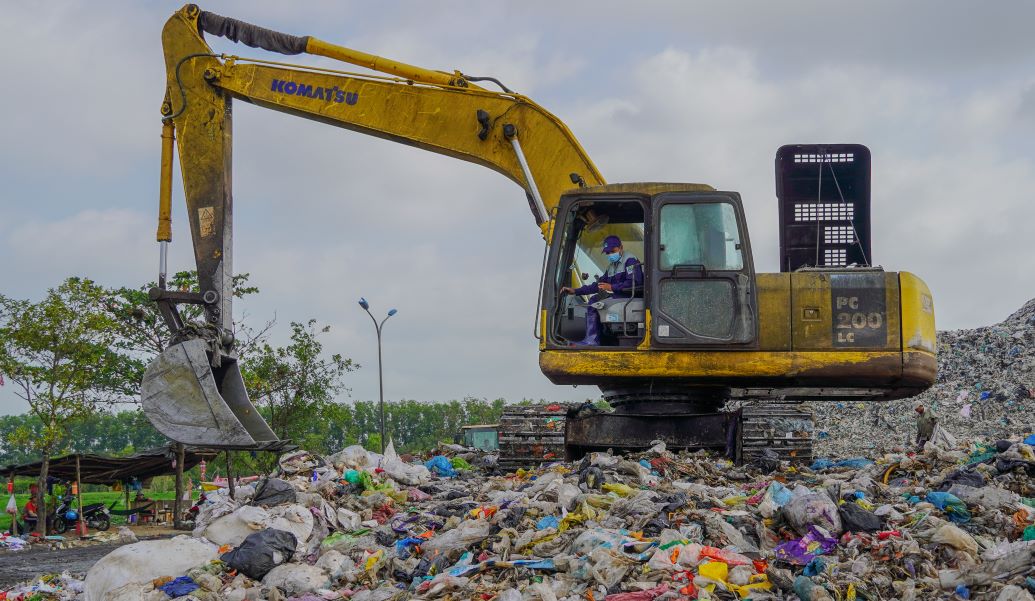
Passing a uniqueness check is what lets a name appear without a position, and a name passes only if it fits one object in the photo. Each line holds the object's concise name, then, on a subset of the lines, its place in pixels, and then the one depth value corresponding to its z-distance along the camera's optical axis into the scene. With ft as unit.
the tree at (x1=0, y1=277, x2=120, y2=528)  68.39
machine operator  31.50
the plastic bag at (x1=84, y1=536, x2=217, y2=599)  25.53
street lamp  98.94
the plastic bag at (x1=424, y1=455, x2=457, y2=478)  37.78
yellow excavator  30.89
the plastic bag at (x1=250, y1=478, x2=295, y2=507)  29.66
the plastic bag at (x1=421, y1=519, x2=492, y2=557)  24.47
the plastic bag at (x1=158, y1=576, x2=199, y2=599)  24.45
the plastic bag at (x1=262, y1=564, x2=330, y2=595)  24.20
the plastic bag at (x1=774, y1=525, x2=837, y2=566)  21.83
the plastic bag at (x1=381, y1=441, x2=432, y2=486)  33.68
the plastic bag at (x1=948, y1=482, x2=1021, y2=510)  23.67
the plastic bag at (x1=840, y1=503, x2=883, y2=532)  22.97
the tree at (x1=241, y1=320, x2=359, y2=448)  83.25
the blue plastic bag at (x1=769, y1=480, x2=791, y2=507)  25.21
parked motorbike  73.36
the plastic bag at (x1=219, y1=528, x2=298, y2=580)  25.27
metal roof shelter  74.28
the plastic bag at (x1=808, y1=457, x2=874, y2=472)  33.24
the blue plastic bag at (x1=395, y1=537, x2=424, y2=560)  25.46
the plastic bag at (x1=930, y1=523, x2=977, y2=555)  20.89
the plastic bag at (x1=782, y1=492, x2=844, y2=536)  23.11
